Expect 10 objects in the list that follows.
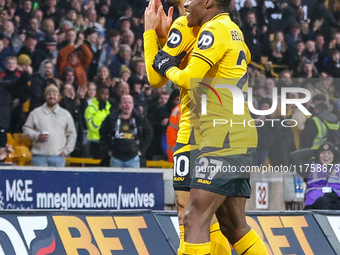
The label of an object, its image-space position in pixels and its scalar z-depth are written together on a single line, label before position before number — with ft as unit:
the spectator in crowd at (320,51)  91.20
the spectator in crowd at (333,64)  91.30
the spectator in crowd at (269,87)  77.51
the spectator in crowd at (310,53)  90.38
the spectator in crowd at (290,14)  90.84
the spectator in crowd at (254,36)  85.51
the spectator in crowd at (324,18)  94.09
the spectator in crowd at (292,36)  89.76
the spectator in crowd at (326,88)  82.07
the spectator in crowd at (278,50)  87.71
